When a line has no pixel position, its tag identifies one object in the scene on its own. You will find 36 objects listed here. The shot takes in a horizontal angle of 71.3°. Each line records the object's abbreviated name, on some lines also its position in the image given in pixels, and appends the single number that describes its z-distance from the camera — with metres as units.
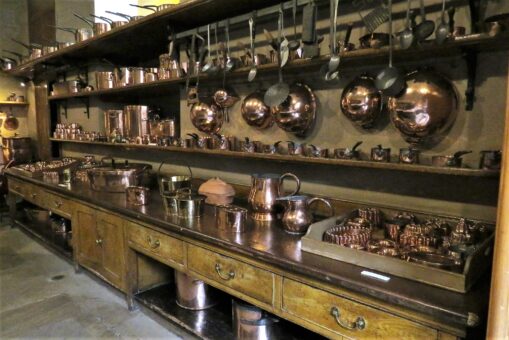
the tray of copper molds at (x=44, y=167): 3.45
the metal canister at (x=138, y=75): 2.65
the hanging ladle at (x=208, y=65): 2.10
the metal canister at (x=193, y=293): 2.02
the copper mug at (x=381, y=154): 1.51
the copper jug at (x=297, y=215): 1.60
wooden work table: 1.01
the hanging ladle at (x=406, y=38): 1.33
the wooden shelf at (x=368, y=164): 1.24
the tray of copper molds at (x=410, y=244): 1.08
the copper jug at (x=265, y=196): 1.79
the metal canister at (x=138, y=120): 2.96
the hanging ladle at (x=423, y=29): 1.32
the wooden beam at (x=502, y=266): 0.79
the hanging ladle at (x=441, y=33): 1.25
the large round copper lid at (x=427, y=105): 1.41
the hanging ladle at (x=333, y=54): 1.48
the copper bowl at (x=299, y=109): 1.88
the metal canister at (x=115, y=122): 3.16
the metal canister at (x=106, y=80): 3.03
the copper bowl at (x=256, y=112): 2.08
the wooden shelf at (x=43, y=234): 3.02
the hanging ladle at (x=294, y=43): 1.71
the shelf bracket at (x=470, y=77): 1.36
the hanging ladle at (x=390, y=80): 1.42
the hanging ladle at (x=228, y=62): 2.01
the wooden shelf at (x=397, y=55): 1.24
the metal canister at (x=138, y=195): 2.18
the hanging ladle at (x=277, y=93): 1.80
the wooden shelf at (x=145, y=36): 2.04
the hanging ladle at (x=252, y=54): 1.87
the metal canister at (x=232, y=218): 1.63
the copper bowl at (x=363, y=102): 1.61
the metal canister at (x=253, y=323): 1.64
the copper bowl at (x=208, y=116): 2.37
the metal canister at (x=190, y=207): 1.86
